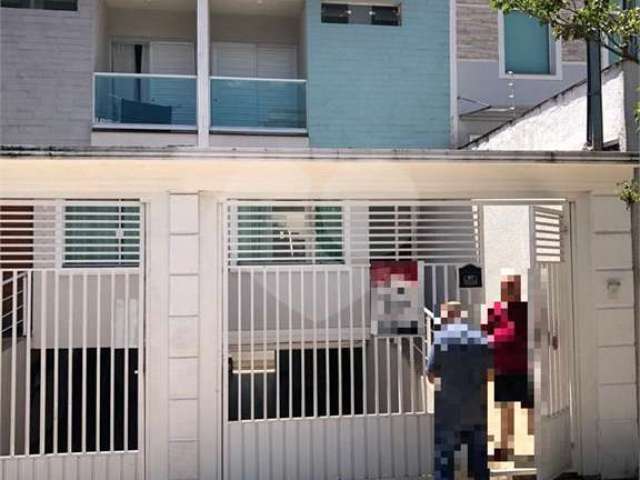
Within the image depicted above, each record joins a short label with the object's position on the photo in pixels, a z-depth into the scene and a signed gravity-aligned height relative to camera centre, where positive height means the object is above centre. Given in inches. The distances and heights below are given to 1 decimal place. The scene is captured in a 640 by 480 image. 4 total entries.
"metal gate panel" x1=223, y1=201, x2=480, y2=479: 212.4 -21.8
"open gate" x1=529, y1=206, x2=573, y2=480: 214.4 -18.6
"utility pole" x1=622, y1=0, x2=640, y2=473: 223.1 +46.2
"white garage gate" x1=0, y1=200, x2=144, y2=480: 200.4 -22.2
